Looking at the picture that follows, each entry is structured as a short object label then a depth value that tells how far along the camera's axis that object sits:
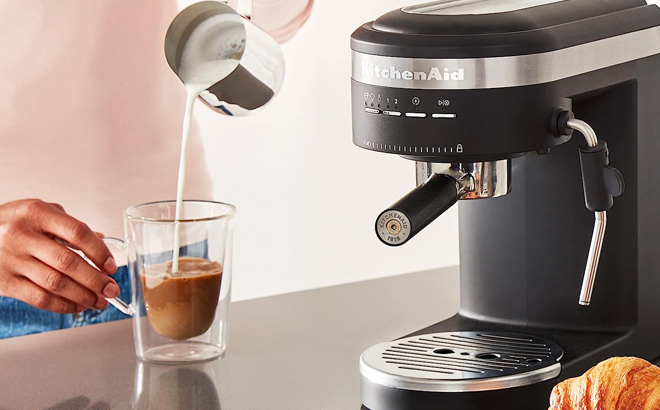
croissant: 1.25
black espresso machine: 1.32
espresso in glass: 1.48
